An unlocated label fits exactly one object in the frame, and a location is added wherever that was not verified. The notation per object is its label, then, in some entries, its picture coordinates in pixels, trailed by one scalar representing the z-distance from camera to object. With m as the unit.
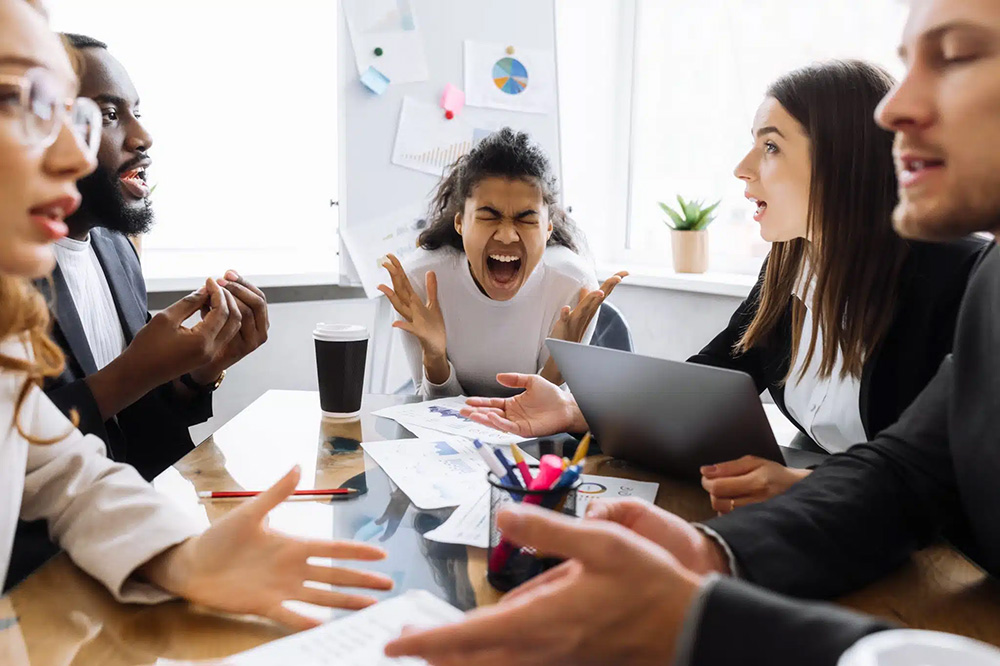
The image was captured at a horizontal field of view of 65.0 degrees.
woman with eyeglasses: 0.68
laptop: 0.91
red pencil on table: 0.96
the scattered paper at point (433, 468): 0.98
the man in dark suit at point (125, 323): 1.33
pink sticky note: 2.71
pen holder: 0.73
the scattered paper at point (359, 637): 0.59
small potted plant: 3.03
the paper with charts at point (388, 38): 2.59
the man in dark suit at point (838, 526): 0.52
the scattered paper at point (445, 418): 1.28
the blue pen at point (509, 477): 0.75
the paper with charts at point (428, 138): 2.66
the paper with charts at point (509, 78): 2.76
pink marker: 0.73
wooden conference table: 0.62
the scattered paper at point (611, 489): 0.98
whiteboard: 2.60
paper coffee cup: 1.35
